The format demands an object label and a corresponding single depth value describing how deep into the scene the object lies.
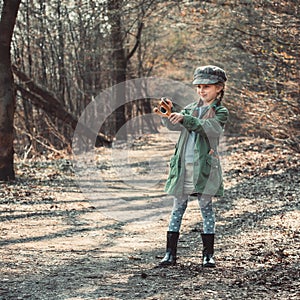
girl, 7.85
